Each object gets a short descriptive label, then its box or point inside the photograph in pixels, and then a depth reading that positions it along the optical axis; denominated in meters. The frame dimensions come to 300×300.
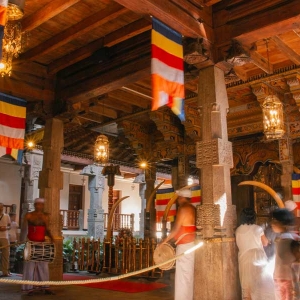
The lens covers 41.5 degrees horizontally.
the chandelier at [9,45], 5.88
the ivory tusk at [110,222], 11.95
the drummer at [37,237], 7.91
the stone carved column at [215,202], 6.17
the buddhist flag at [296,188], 11.51
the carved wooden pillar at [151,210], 13.62
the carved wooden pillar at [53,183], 9.23
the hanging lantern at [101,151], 11.35
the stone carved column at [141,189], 23.87
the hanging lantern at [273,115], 9.30
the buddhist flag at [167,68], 6.04
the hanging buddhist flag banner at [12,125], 8.49
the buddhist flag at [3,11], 4.46
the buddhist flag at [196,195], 13.17
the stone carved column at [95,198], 21.16
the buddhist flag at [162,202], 14.24
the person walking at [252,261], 5.77
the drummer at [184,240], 6.32
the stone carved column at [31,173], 18.11
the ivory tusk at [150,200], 13.10
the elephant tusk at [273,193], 10.52
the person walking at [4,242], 10.62
